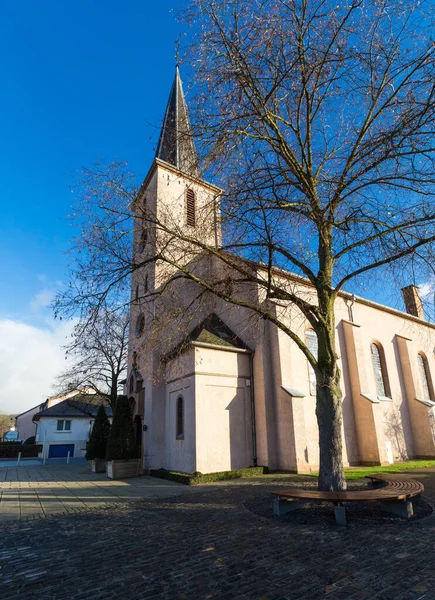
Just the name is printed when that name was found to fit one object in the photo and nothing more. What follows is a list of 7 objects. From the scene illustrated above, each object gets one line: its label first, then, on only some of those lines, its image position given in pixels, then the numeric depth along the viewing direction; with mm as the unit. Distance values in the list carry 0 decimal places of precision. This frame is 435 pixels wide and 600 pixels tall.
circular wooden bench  6387
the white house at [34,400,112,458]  39625
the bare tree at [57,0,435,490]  7527
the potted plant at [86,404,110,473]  20484
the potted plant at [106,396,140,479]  16172
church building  14305
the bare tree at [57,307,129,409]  25047
